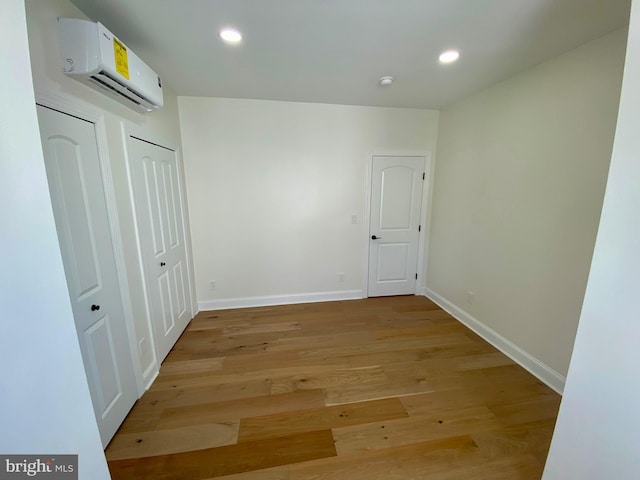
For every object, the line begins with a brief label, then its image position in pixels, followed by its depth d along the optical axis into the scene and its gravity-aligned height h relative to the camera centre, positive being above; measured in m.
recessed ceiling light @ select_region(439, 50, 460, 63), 1.84 +1.09
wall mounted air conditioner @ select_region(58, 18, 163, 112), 1.22 +0.73
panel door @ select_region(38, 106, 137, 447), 1.23 -0.34
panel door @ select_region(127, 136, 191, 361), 1.95 -0.36
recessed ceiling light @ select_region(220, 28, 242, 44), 1.58 +1.06
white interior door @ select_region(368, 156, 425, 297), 3.32 -0.36
